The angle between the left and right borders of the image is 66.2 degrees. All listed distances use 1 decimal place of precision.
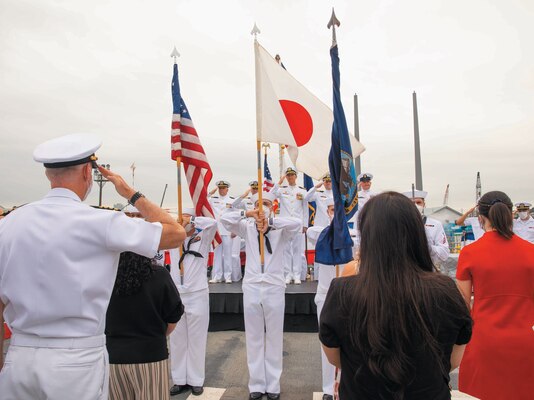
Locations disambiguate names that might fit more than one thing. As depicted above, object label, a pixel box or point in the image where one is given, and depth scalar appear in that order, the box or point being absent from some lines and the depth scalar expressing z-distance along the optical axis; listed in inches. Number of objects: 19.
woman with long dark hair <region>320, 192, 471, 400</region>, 60.3
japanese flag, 189.0
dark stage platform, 285.4
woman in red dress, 104.0
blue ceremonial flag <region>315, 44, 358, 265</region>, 154.1
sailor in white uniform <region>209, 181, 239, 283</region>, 386.8
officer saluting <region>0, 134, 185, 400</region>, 67.9
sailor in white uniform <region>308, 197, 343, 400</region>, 170.7
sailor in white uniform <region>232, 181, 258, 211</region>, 386.5
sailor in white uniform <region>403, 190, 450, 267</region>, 212.8
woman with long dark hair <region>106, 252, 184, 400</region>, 104.0
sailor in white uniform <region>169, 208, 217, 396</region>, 184.9
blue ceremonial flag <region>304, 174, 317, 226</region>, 406.3
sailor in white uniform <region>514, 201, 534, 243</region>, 410.3
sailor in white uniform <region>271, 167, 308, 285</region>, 373.1
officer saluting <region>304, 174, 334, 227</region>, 389.7
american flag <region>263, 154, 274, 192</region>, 451.6
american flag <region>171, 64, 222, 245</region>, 200.7
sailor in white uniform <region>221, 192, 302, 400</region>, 178.4
